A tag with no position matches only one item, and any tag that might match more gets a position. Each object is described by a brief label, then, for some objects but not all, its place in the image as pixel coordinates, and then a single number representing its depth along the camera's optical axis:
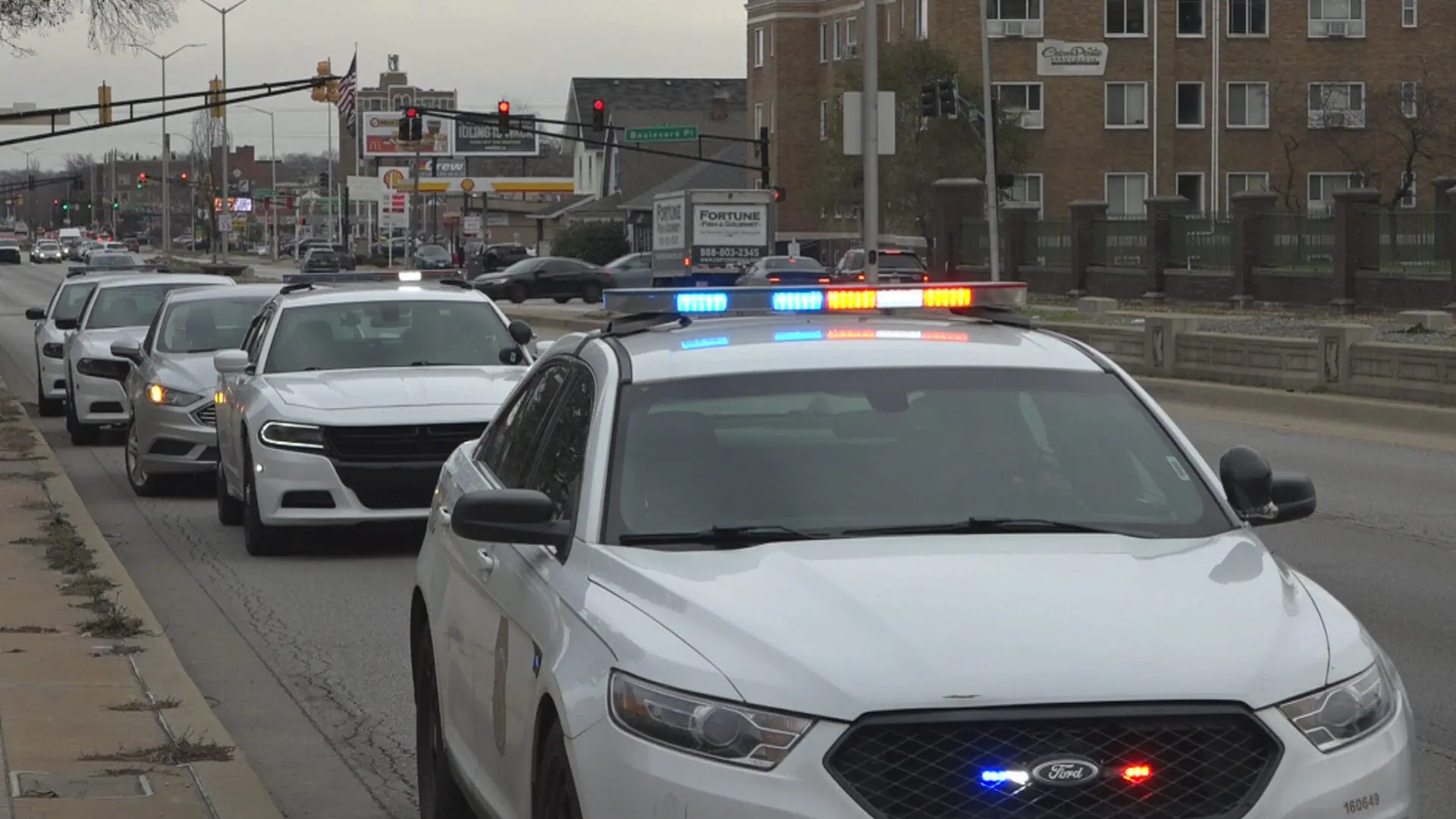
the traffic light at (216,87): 55.13
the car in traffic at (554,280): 65.19
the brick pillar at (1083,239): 56.84
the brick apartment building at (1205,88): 74.25
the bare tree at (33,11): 28.20
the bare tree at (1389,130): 71.25
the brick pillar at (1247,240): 48.94
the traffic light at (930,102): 52.06
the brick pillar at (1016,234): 61.34
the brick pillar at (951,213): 63.62
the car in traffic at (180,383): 16.45
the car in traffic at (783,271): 51.31
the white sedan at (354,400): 12.73
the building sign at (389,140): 147.68
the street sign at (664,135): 66.62
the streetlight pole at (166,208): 109.56
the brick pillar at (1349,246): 44.16
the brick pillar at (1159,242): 53.00
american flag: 81.61
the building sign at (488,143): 149.38
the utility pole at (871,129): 36.87
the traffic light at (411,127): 58.26
